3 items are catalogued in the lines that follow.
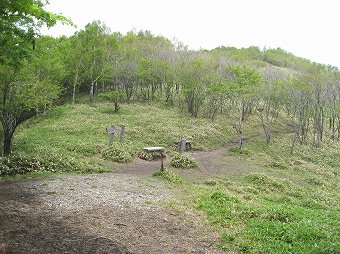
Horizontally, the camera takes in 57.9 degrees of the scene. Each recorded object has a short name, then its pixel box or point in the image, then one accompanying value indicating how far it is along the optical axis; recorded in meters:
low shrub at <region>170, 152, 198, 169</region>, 18.59
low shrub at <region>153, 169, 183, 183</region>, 15.17
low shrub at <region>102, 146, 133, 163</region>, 18.23
